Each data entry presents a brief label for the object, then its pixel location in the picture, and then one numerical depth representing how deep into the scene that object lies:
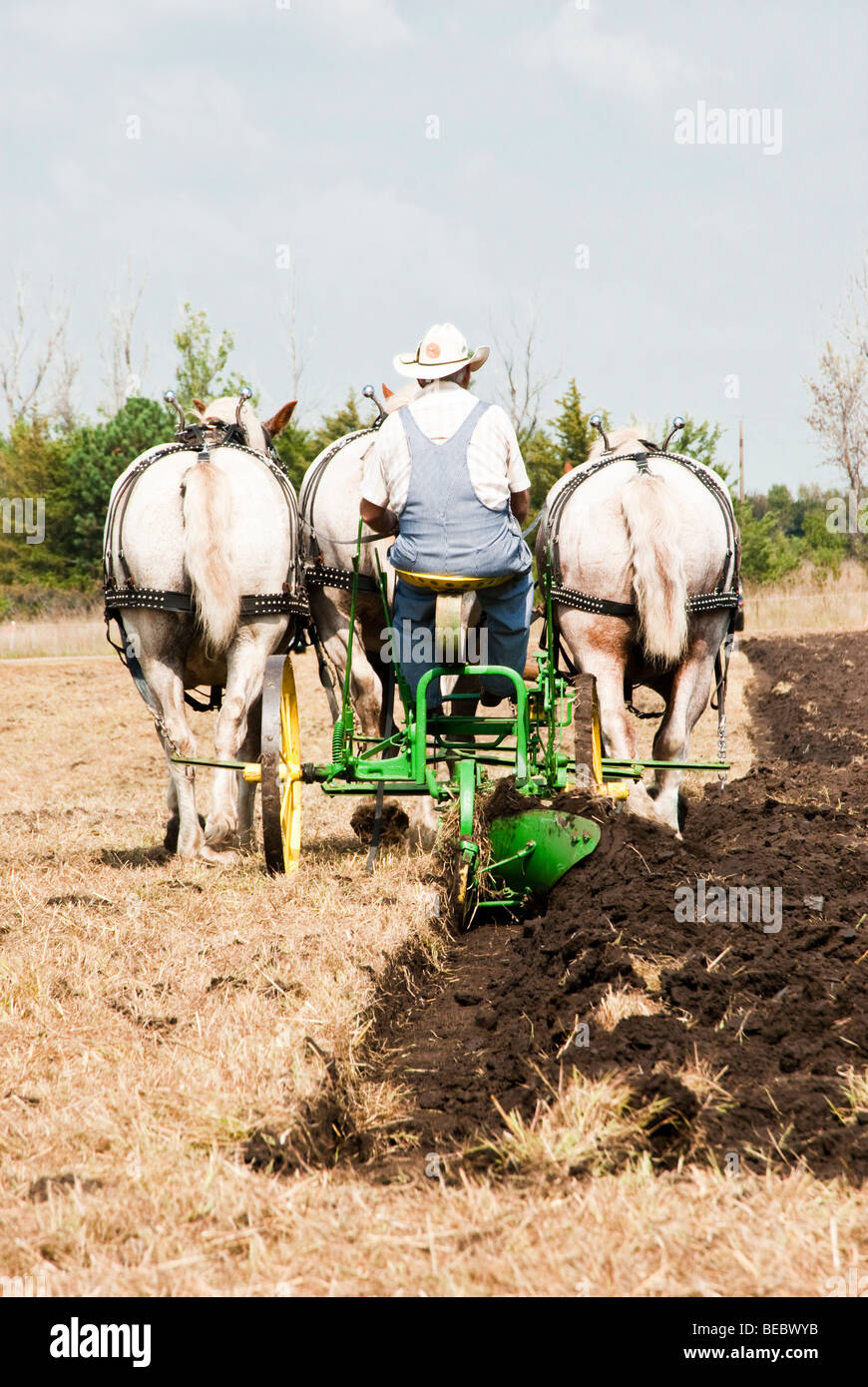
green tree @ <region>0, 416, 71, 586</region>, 29.56
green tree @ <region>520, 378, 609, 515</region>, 28.12
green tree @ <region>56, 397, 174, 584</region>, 26.89
